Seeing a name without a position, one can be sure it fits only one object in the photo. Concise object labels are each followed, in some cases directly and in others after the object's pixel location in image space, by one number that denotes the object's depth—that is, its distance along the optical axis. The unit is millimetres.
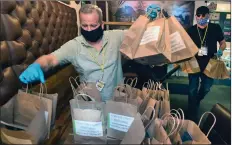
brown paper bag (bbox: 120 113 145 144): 679
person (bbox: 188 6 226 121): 2090
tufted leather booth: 1165
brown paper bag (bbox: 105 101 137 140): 776
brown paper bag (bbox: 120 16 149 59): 1081
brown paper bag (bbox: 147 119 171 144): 695
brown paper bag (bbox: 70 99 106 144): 810
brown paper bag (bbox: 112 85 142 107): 941
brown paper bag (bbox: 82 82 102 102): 1064
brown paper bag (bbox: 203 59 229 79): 2043
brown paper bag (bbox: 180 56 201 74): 2098
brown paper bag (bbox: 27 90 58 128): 925
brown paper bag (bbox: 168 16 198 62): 1088
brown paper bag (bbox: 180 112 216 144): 706
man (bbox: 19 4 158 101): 1274
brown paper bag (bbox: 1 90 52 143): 822
